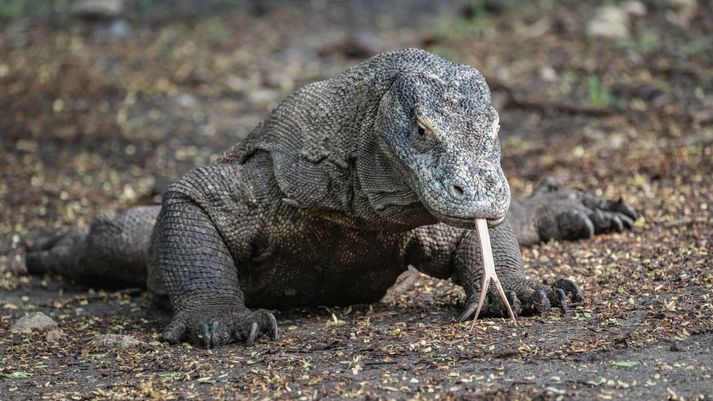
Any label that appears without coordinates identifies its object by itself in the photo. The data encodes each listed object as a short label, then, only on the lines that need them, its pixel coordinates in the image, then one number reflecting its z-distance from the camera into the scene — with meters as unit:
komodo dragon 10.19
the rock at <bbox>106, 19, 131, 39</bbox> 30.19
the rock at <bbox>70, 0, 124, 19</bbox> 31.58
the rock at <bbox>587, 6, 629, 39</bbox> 27.87
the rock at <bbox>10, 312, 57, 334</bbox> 12.26
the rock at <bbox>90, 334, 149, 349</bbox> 11.12
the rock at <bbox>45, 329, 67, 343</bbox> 11.77
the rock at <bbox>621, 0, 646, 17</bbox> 29.39
